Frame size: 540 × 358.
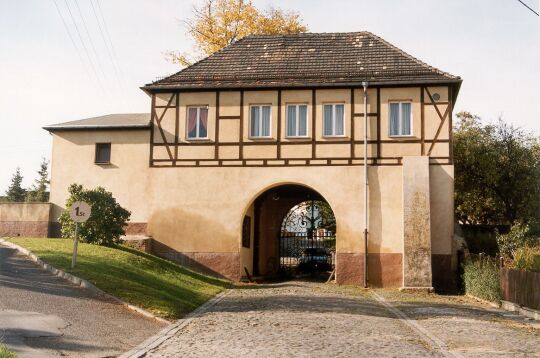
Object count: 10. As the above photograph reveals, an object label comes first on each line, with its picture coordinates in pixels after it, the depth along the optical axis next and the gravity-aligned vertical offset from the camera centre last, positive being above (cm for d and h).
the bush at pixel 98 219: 2280 +92
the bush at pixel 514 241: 2441 +51
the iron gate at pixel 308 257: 3390 -29
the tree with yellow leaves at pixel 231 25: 3747 +1211
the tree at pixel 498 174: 3616 +417
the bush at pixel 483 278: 1986 -71
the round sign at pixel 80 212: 1747 +87
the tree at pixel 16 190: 5678 +464
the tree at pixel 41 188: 4541 +445
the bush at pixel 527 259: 1831 -10
